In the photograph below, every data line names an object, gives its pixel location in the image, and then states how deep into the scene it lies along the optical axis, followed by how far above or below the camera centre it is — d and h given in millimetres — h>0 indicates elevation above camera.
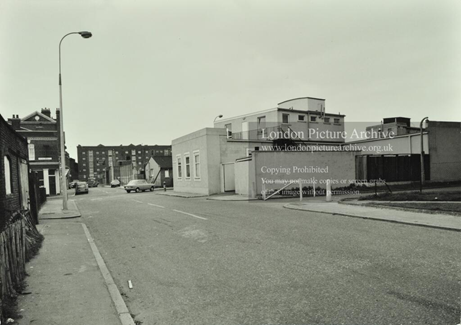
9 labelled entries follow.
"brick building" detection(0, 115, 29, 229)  9195 -53
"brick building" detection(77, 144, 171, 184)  136750 +5649
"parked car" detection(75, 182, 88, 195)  45844 -2439
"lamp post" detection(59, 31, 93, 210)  18527 +378
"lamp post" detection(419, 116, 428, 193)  25278 +122
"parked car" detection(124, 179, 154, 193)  41281 -2223
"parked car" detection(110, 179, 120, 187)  69600 -2954
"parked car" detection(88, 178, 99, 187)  89062 -3803
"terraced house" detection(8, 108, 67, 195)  47312 +3656
